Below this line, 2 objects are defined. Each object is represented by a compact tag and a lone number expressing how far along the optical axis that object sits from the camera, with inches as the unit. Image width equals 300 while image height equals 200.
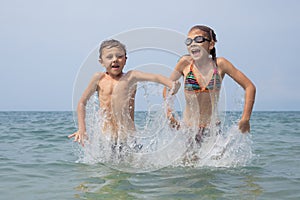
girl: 170.4
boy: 176.6
